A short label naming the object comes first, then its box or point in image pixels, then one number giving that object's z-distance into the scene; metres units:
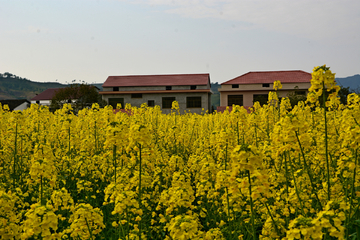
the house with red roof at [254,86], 42.84
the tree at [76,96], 48.72
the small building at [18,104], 68.31
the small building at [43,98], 76.44
